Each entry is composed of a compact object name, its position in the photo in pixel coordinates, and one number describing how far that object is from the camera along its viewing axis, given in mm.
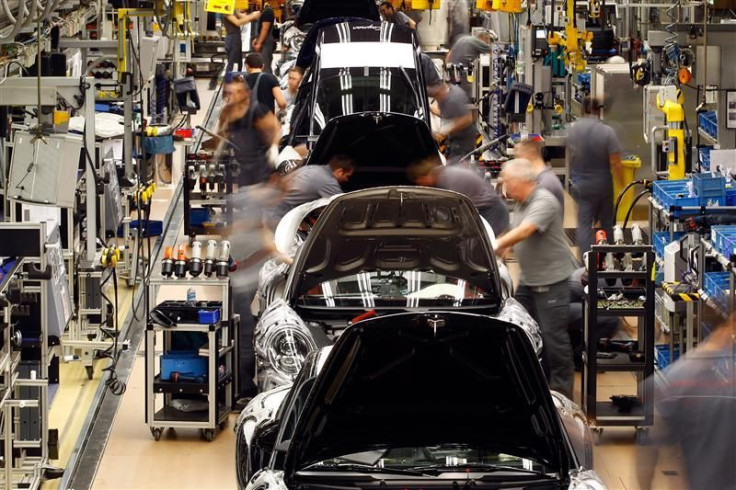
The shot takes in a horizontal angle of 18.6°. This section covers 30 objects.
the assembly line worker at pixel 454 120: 21335
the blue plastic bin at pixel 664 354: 14671
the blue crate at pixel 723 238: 12725
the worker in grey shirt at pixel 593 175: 17897
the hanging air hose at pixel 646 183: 16622
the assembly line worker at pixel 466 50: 28944
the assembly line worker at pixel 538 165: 14814
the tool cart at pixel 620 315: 13310
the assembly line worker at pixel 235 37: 30975
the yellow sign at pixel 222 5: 21530
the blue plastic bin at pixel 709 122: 17787
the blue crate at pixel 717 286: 13004
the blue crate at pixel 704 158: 17223
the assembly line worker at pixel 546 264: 13371
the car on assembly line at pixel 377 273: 12464
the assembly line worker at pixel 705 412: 8520
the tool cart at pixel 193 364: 13505
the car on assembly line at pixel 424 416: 8557
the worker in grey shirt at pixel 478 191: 15793
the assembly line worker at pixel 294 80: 23622
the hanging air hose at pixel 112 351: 14888
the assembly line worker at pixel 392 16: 31464
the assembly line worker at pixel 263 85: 22326
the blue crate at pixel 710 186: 13995
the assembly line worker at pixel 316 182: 15524
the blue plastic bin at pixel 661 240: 14802
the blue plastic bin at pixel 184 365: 13640
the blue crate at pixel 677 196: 14068
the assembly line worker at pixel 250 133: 17836
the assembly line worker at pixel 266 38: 29849
